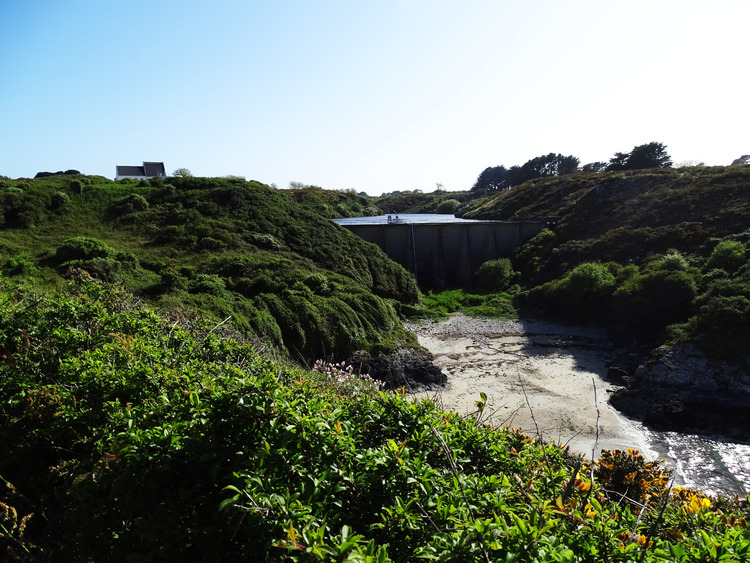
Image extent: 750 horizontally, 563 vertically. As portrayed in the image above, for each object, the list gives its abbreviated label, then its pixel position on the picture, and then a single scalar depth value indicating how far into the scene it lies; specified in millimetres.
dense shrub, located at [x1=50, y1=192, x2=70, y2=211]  28995
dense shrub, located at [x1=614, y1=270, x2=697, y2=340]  24891
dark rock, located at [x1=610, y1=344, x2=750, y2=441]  16547
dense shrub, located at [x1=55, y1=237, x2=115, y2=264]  19531
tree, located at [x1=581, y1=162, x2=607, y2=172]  84250
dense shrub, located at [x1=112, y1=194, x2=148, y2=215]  30484
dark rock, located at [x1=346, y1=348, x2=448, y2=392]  20000
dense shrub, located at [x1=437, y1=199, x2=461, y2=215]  82244
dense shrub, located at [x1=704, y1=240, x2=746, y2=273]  25734
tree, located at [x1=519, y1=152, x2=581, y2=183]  84500
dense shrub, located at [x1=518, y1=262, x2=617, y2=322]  29766
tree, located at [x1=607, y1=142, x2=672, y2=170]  60906
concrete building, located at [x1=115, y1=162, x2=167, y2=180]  55688
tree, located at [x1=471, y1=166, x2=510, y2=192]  102750
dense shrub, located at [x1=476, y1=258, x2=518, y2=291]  39219
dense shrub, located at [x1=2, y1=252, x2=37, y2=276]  17147
